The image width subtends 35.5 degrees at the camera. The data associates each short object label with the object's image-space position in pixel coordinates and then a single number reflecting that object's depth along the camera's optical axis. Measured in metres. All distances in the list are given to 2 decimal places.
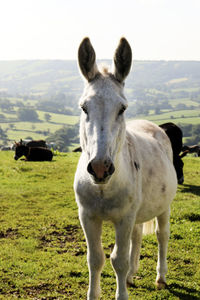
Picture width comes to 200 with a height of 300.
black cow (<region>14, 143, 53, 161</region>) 18.42
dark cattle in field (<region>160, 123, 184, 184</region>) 13.50
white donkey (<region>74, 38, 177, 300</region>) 3.08
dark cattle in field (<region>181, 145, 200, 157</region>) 29.58
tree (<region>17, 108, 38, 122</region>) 119.69
